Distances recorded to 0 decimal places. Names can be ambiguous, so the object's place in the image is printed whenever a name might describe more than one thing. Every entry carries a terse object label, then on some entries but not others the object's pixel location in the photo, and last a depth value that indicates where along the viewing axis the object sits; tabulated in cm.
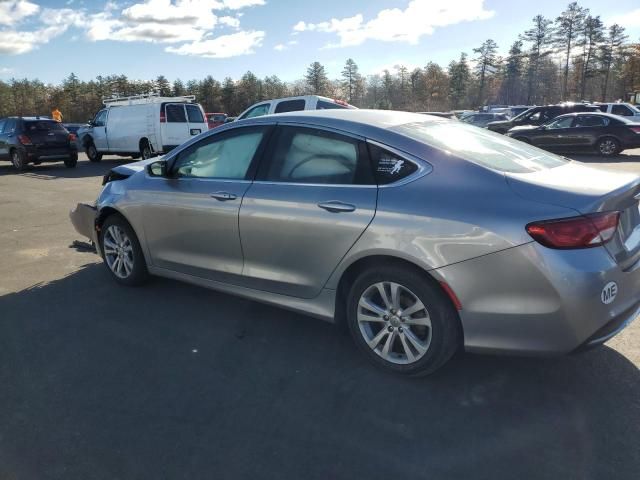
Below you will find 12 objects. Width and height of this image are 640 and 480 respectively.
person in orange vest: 2788
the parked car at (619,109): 2011
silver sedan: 272
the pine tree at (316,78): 8269
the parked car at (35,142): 1656
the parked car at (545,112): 1909
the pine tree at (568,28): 7044
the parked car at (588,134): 1619
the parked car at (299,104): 1291
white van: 1667
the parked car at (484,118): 2427
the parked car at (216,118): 3071
